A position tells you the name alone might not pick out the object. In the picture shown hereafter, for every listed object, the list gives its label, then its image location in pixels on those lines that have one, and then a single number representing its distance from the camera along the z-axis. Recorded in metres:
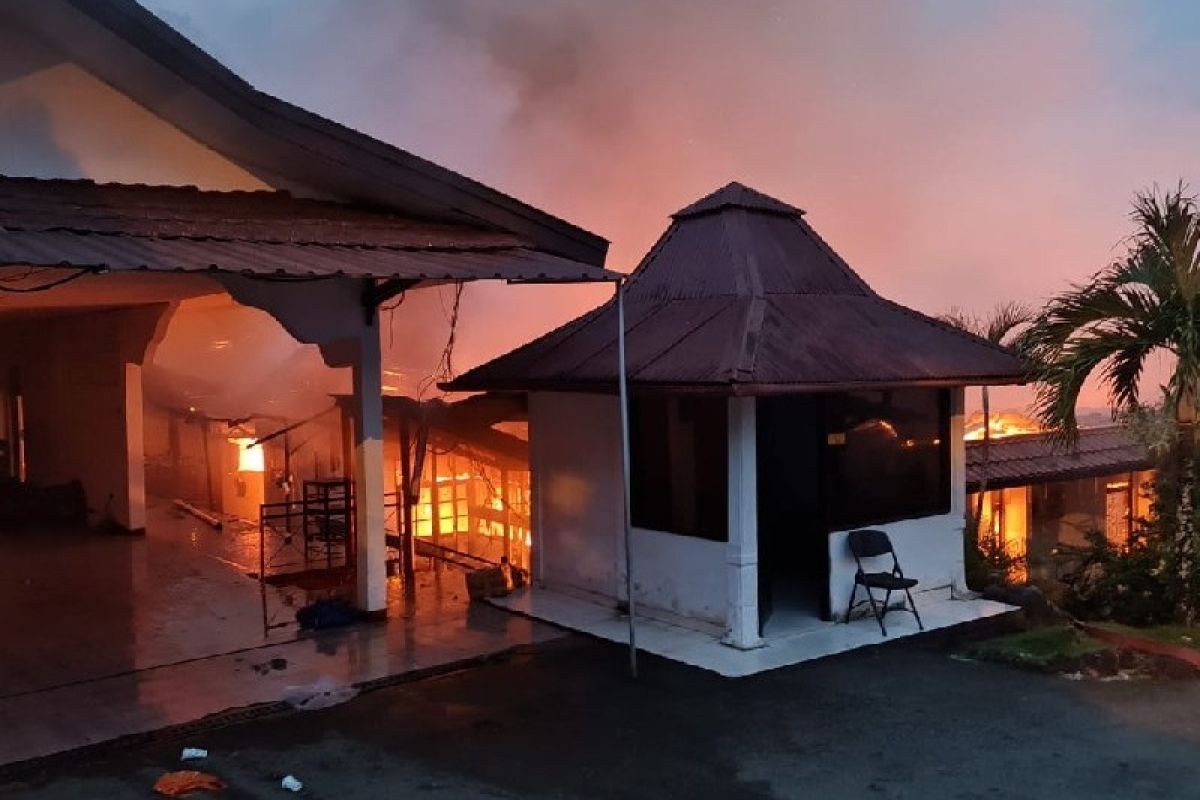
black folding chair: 8.55
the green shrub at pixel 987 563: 10.20
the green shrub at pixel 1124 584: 8.94
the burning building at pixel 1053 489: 13.67
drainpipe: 7.39
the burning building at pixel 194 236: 6.89
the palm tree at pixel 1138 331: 8.39
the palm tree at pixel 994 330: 12.26
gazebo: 8.22
